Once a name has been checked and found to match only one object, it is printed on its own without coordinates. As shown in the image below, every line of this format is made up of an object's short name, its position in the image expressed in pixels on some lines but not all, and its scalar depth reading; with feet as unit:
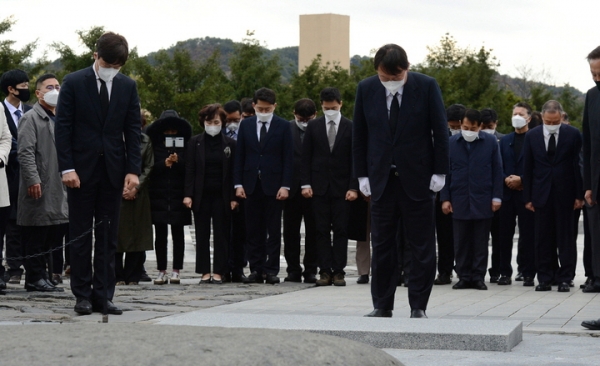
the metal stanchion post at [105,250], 26.94
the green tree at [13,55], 118.93
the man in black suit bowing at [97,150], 28.89
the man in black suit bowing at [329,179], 42.06
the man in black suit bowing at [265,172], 42.63
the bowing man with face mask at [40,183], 36.24
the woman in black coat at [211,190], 42.73
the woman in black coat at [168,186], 42.37
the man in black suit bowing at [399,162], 27.53
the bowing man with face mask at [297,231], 43.86
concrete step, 22.99
